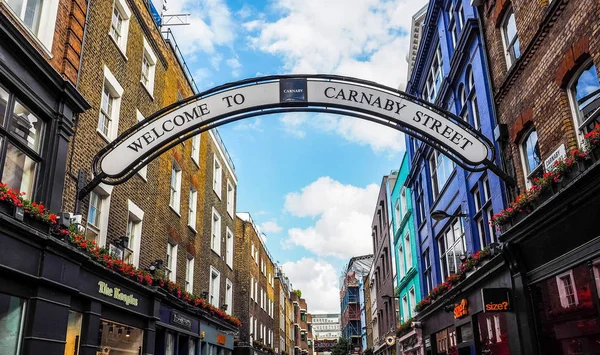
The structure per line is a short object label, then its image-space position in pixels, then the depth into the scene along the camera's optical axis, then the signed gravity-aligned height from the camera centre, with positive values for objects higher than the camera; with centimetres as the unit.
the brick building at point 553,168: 892 +361
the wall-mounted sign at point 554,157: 998 +374
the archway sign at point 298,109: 1112 +527
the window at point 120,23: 1506 +965
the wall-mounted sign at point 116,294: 1230 +177
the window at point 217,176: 2676 +944
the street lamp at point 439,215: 1515 +403
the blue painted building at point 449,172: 1530 +704
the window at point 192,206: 2181 +646
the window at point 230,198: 3000 +930
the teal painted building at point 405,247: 2720 +622
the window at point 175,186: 1975 +659
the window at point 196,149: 2296 +913
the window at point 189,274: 2105 +359
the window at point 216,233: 2581 +638
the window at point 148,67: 1743 +968
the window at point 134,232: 1518 +386
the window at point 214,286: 2520 +374
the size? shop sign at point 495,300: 1195 +132
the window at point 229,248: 2870 +627
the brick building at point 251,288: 3247 +516
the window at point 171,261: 1886 +368
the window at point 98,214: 1291 +373
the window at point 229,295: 2811 +370
